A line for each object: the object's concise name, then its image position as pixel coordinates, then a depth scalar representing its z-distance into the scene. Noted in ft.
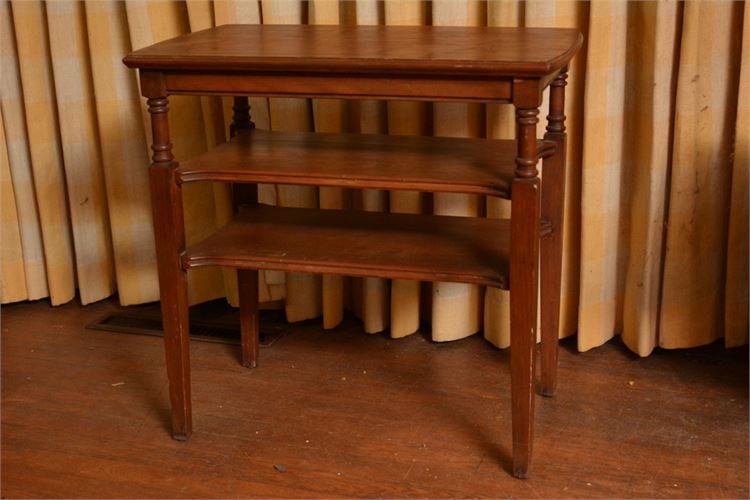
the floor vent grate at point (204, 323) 8.67
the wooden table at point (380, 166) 5.84
